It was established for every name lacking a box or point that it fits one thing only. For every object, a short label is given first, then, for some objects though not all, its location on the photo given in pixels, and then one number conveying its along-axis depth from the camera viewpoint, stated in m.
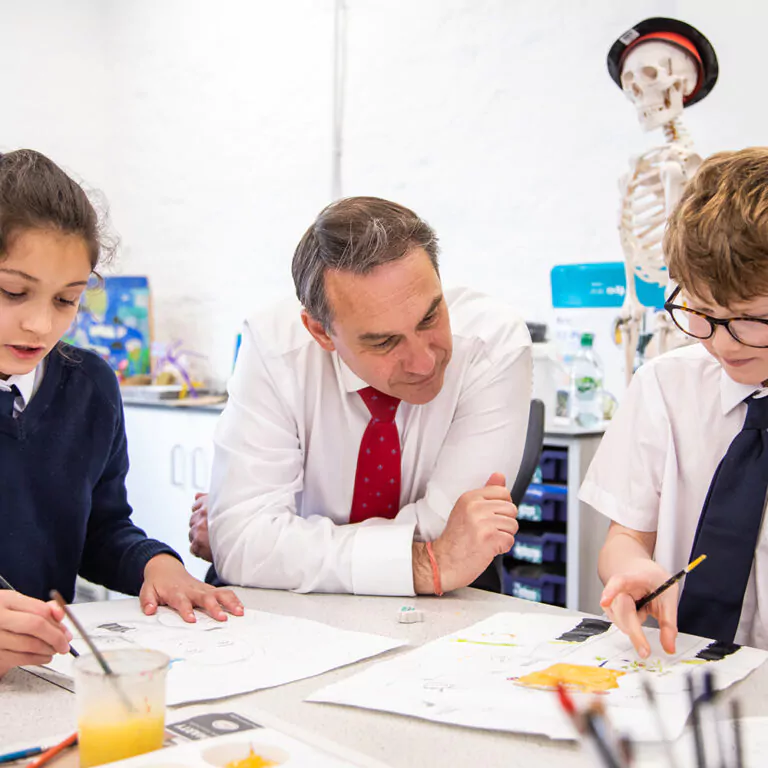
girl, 1.24
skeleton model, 2.45
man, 1.41
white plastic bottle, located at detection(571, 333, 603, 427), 2.83
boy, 1.14
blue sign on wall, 3.07
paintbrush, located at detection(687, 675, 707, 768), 0.55
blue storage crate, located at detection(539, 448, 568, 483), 2.60
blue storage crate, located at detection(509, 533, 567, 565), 2.64
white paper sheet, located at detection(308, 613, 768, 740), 0.87
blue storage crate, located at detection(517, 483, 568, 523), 2.61
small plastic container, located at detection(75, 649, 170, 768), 0.71
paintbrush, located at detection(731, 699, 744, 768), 0.54
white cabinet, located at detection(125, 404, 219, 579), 3.53
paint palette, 0.70
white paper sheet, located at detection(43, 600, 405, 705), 0.99
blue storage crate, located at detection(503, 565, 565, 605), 2.65
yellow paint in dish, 0.71
